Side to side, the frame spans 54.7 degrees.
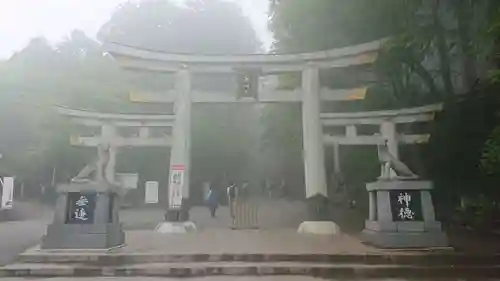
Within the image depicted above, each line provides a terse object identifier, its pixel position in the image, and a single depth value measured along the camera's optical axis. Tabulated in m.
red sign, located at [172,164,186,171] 11.20
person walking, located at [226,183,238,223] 12.89
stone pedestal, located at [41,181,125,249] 7.81
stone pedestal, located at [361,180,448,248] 8.10
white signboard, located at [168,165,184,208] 10.98
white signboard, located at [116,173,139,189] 16.30
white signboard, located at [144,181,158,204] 15.33
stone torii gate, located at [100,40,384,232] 11.24
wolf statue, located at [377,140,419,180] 8.63
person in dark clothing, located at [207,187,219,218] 14.45
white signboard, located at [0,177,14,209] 13.67
